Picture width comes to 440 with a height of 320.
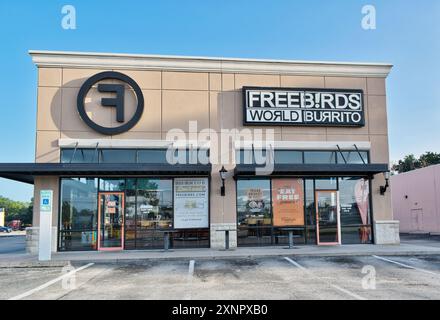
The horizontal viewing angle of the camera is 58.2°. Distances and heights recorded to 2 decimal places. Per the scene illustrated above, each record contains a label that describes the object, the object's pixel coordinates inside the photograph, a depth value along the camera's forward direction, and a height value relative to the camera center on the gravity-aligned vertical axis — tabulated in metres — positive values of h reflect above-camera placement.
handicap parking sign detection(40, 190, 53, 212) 12.81 +0.20
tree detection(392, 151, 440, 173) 46.03 +5.10
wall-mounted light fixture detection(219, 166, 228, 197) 14.90 +1.06
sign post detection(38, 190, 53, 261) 12.40 -0.57
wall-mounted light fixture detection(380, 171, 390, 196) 15.94 +0.80
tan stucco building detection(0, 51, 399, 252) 15.11 +2.03
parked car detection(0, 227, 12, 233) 51.66 -2.85
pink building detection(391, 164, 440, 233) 23.69 +0.25
